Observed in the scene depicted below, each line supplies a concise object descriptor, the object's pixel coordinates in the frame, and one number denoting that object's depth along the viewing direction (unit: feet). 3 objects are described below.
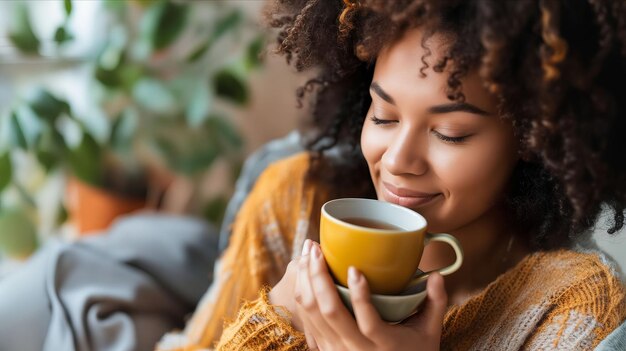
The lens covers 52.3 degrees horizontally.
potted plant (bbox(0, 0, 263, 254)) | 4.43
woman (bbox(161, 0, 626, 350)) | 2.04
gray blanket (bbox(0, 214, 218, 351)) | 3.43
